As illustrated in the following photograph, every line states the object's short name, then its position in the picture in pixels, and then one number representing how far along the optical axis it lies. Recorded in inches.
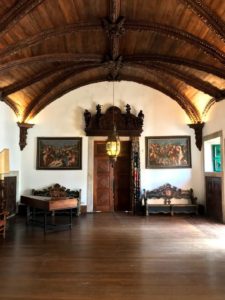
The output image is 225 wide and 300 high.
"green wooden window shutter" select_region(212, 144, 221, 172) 347.3
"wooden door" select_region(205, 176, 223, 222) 311.9
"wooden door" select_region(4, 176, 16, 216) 325.1
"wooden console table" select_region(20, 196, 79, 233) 248.7
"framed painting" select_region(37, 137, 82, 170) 370.6
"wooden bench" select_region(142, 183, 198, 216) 350.9
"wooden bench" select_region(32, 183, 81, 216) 351.3
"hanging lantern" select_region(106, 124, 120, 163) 255.6
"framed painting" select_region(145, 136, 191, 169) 366.9
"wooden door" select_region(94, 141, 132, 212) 374.0
